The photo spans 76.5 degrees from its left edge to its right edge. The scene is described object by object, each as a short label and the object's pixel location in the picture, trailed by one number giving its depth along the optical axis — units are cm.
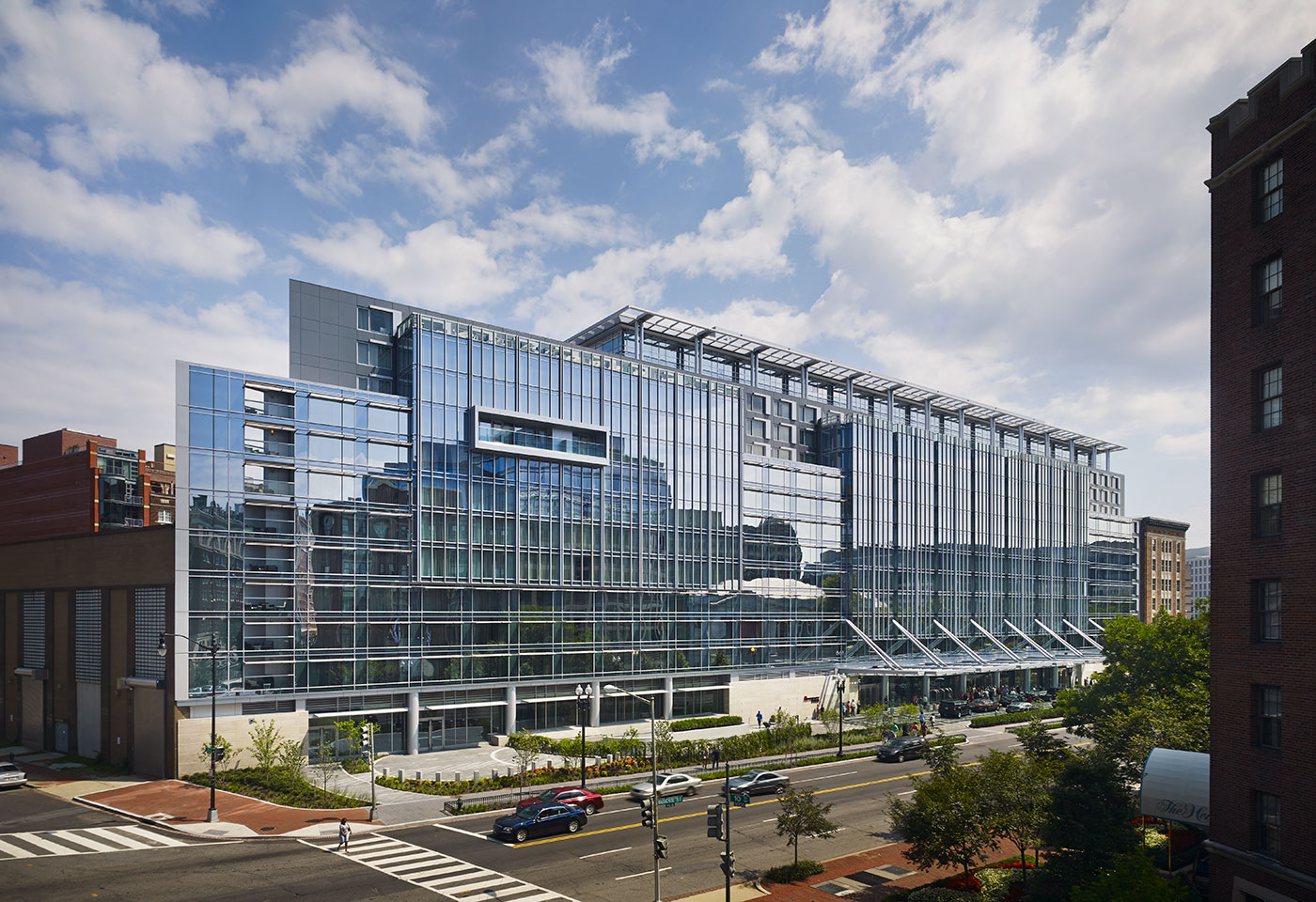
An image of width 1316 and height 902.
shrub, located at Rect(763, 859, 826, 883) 3189
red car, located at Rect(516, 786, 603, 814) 3928
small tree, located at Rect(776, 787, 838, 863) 3288
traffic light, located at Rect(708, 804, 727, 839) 2811
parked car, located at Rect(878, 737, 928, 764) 5578
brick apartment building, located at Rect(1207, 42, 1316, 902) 2298
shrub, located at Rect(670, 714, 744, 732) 6662
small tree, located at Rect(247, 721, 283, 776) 4619
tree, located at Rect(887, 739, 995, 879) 2898
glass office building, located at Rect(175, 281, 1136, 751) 5138
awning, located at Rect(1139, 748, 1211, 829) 2872
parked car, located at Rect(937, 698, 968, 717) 7788
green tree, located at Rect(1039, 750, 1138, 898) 2594
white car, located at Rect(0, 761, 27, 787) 4678
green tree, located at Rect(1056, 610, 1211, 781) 4081
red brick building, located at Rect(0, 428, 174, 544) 8225
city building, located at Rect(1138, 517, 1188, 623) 12525
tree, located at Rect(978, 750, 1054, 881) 2944
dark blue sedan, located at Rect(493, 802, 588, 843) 3644
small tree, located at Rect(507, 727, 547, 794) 4695
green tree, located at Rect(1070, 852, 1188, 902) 2127
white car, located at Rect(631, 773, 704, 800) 4406
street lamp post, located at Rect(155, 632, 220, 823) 3891
